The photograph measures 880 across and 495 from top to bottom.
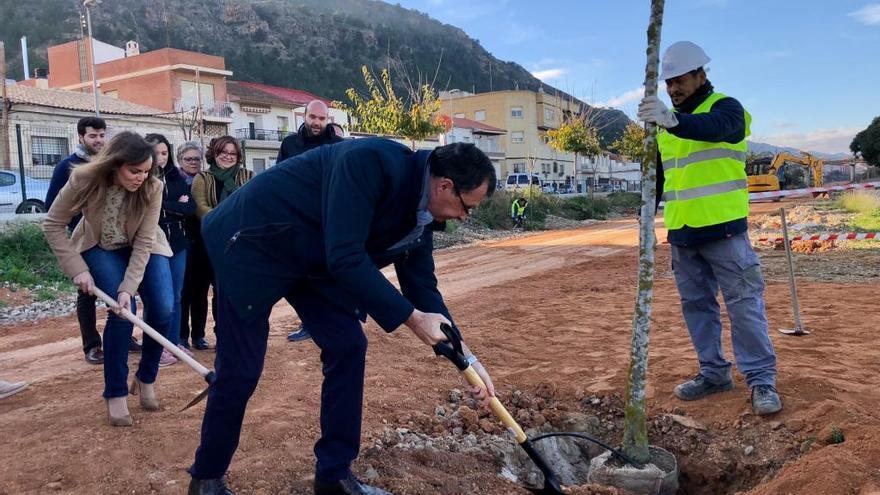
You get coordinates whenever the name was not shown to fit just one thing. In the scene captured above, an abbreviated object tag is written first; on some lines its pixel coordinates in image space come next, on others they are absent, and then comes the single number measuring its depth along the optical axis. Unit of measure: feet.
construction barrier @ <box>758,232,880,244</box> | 32.15
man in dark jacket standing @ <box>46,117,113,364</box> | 13.76
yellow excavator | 99.66
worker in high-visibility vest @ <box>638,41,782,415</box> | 12.12
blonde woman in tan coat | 11.14
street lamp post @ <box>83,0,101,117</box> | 69.56
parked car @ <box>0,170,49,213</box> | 43.70
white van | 125.39
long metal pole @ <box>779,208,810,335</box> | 18.02
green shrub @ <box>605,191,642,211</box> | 110.93
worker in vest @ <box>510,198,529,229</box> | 73.10
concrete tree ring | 10.59
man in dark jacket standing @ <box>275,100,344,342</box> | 17.38
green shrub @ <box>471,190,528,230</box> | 70.59
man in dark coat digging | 7.45
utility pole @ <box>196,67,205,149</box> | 119.63
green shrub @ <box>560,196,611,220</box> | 91.61
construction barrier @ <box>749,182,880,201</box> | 21.94
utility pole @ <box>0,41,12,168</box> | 53.35
